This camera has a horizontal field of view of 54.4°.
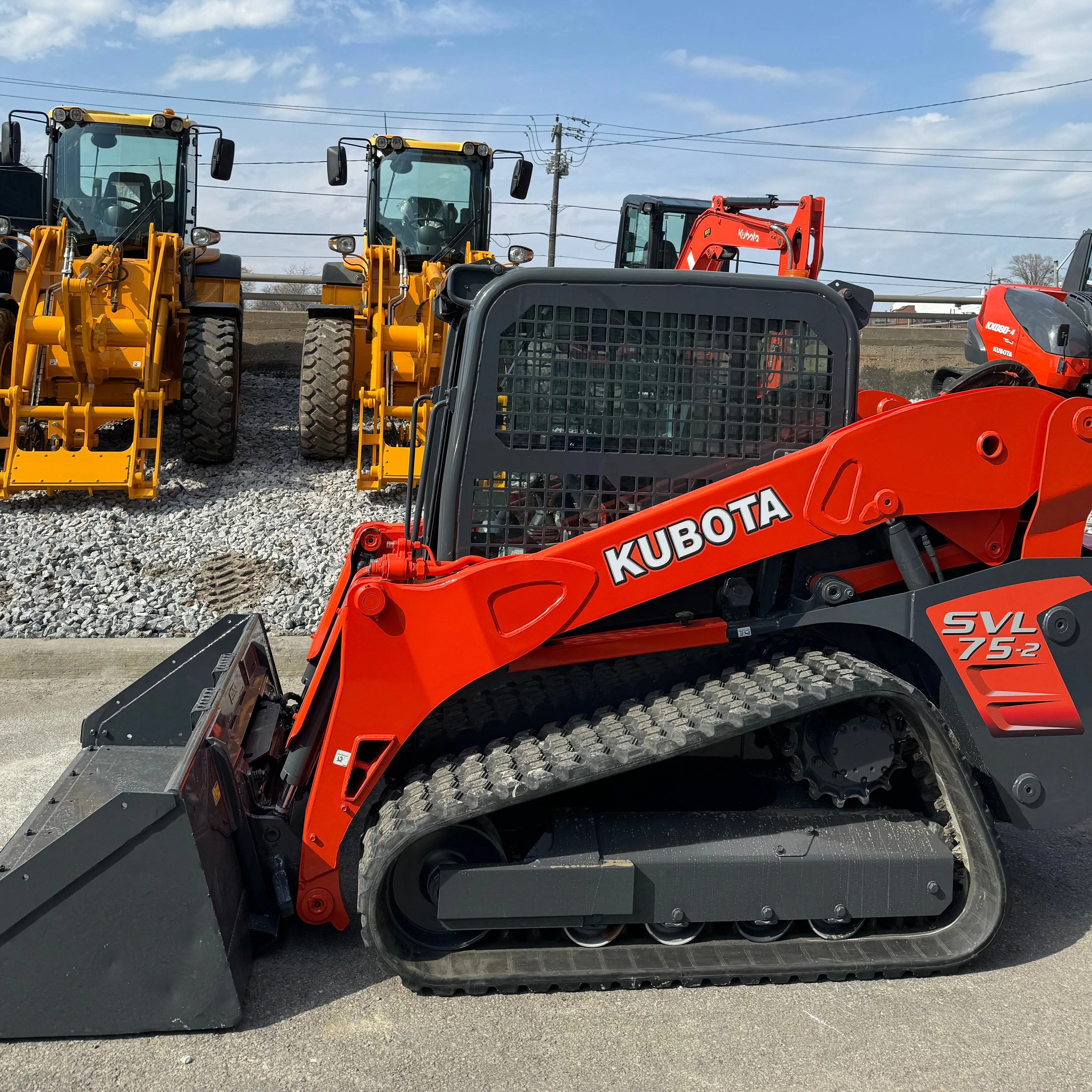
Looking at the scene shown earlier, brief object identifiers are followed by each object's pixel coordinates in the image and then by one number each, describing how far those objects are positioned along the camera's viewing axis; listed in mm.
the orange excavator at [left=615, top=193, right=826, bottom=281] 7785
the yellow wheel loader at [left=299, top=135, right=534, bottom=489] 9906
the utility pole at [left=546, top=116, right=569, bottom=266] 29094
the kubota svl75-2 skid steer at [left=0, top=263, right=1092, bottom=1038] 3043
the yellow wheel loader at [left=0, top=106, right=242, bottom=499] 9086
